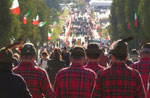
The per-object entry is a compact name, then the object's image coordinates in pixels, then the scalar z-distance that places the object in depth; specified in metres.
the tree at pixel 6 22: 47.93
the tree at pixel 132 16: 63.22
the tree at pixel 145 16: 54.22
